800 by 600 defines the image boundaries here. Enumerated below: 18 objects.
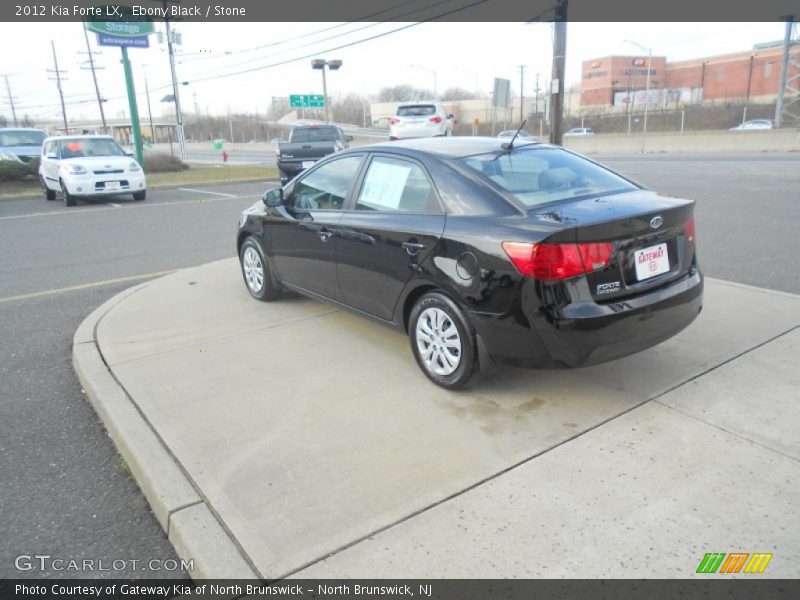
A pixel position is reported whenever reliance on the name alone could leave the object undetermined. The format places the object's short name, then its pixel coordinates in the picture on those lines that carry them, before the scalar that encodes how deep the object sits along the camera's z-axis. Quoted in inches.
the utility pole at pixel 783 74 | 1455.0
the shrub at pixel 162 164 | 975.6
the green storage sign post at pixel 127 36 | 947.3
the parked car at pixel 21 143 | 778.8
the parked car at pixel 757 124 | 1841.5
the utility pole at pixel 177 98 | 1096.2
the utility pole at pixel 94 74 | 2161.7
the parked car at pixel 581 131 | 2479.1
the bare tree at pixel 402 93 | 4547.2
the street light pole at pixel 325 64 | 1395.4
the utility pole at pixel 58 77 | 2760.6
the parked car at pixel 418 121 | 751.7
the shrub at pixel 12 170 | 703.7
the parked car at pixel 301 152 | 733.3
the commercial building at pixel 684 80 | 2832.2
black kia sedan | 125.9
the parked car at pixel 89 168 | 536.7
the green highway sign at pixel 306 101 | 1870.1
